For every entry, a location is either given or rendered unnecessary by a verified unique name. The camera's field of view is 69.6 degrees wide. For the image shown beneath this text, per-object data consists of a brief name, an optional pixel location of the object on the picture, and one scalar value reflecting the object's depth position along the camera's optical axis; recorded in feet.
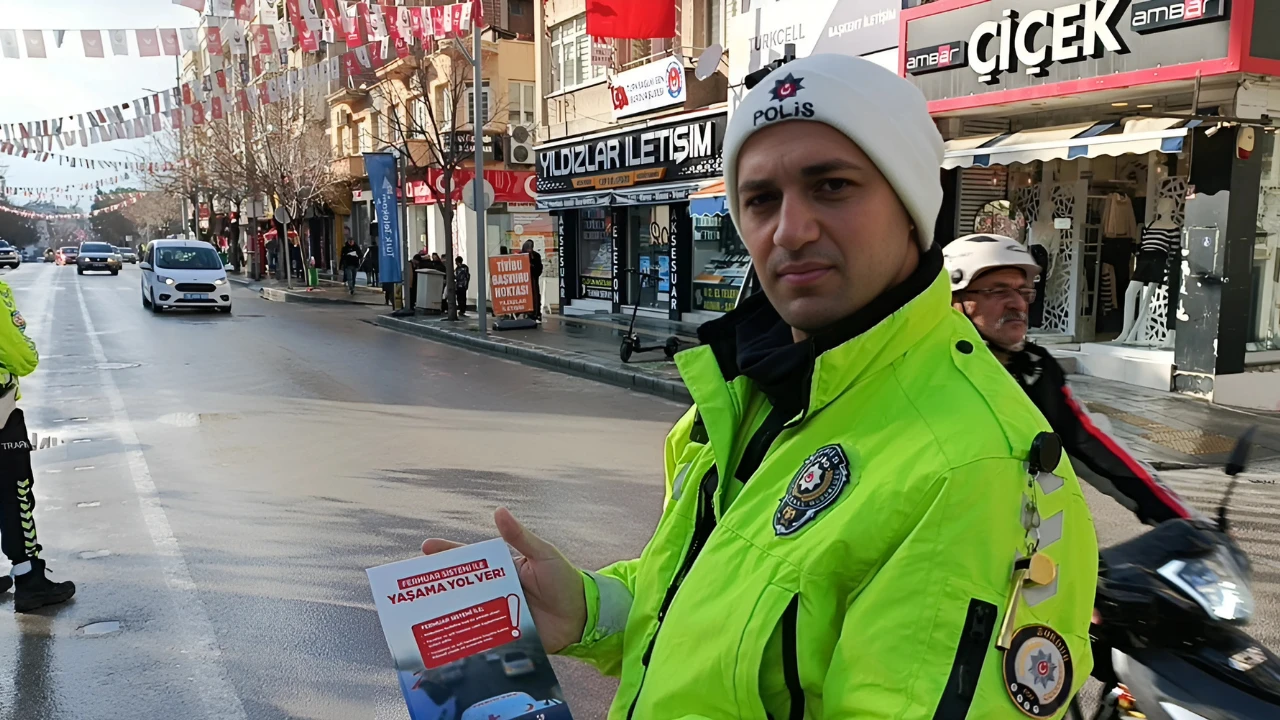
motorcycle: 6.42
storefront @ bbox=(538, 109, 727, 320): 58.75
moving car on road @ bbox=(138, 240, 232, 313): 71.67
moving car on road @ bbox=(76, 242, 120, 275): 159.22
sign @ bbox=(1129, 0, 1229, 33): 29.35
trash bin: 70.74
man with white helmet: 8.16
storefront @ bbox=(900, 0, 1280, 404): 30.55
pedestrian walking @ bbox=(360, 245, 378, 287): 110.73
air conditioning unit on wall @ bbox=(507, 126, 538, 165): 80.79
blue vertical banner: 74.08
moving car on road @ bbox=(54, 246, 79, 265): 230.07
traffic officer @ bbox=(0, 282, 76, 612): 14.93
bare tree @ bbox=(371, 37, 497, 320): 75.30
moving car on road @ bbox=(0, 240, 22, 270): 187.62
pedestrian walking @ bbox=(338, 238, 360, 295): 101.24
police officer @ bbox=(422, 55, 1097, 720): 3.46
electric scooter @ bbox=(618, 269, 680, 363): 41.93
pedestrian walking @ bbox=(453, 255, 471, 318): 70.54
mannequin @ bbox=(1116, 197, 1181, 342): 36.24
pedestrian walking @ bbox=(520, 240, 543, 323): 62.08
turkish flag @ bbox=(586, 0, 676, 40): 56.03
